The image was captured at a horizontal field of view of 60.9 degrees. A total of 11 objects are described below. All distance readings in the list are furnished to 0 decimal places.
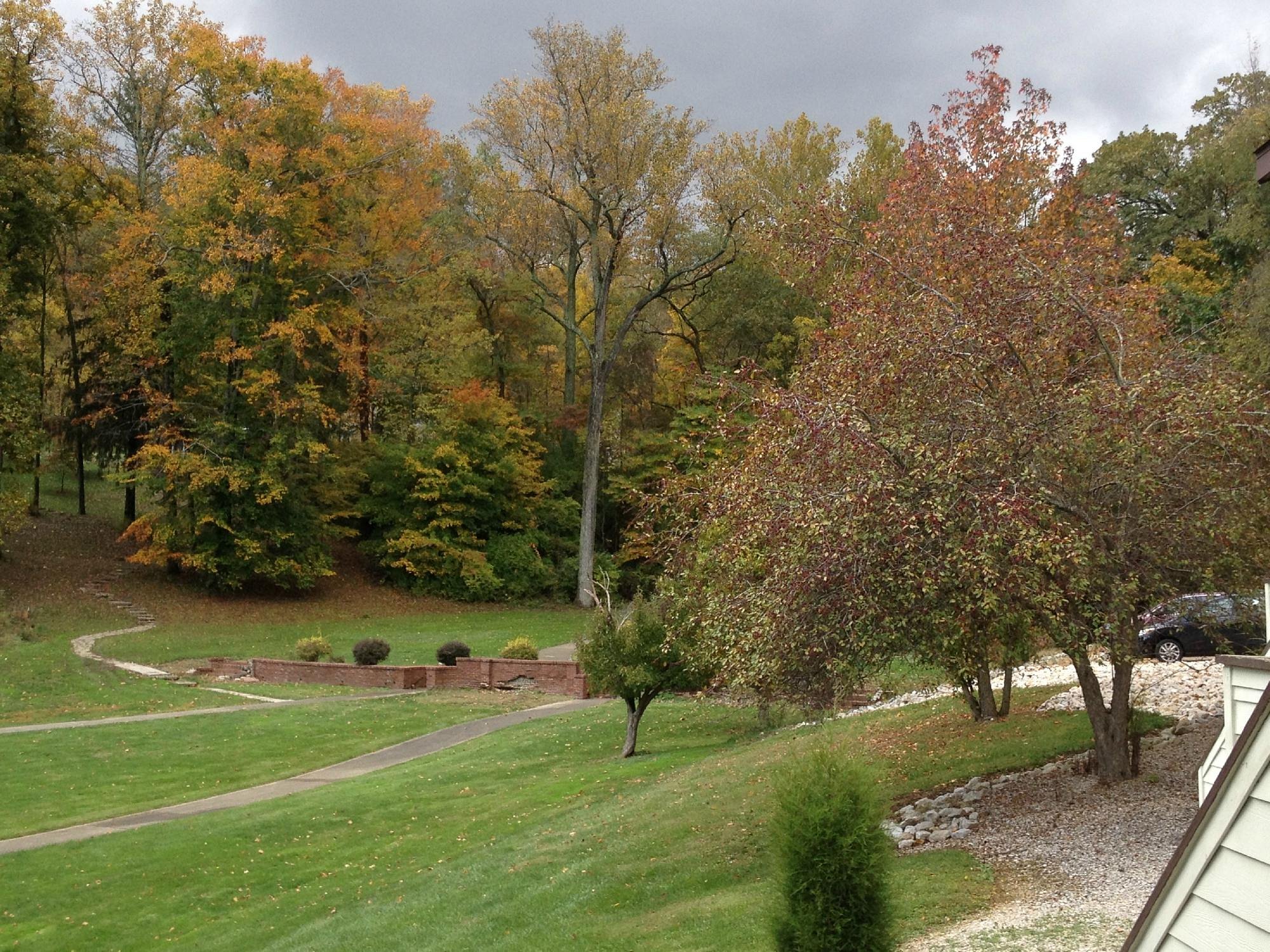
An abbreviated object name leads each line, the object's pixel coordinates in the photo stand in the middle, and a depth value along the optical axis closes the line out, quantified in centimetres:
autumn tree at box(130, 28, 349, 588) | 3859
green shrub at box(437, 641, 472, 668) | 3094
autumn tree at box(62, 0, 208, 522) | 4041
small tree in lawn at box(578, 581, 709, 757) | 1934
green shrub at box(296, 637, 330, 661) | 3150
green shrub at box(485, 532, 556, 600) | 4553
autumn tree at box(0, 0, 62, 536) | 3491
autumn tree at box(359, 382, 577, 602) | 4406
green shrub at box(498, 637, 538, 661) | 3006
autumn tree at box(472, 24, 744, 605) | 4047
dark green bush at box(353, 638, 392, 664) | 3078
